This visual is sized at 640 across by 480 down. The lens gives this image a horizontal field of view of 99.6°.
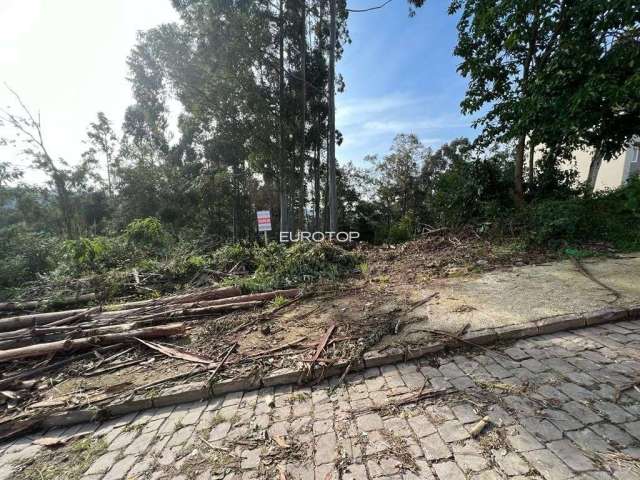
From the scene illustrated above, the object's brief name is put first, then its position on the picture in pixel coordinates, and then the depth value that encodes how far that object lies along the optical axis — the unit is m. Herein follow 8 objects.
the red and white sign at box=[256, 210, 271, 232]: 8.10
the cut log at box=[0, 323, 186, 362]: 3.10
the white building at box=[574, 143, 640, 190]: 15.28
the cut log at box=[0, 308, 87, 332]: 3.88
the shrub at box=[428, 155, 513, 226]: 8.02
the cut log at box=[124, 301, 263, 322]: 3.82
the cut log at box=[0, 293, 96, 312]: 4.74
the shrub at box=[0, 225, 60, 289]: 6.61
